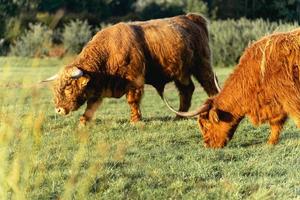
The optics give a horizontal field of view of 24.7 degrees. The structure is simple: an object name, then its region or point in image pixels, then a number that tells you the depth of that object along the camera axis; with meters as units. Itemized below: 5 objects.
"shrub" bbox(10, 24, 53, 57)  33.69
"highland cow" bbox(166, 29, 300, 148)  9.11
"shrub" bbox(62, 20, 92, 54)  35.83
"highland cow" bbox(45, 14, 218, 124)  11.98
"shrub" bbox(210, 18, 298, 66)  32.88
